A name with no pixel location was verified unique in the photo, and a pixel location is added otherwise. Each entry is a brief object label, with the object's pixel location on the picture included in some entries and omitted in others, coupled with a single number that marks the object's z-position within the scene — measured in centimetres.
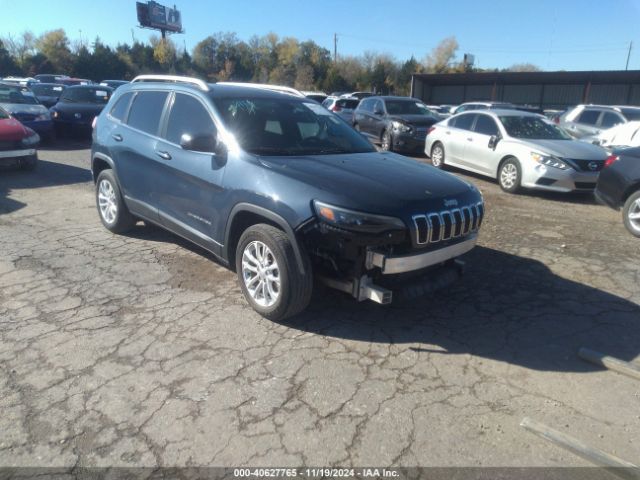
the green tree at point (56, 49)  6072
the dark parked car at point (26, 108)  1256
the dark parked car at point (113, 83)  2567
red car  912
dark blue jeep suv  338
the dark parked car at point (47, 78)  3628
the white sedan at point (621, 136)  895
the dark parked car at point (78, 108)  1392
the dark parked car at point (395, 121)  1301
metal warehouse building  2981
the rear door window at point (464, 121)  1038
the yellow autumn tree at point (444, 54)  7900
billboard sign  6969
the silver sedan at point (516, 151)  830
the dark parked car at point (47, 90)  1855
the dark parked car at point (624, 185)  643
